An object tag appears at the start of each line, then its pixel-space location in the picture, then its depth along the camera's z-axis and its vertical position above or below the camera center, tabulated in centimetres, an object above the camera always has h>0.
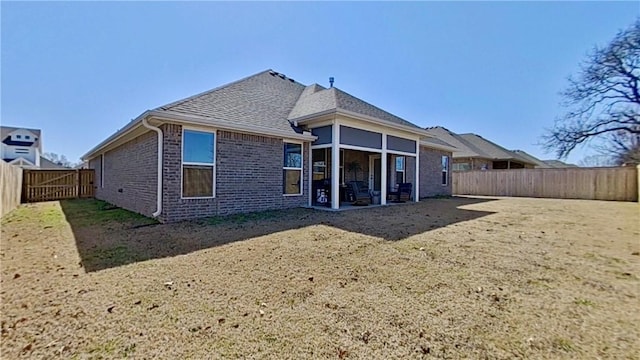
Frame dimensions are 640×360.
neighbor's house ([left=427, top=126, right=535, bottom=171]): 2450 +240
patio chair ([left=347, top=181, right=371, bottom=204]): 1203 -55
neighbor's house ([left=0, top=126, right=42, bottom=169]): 3672 +383
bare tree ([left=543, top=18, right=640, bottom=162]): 1762 +538
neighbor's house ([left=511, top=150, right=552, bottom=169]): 3152 +298
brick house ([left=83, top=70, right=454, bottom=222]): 808 +105
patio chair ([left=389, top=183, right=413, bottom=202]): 1383 -57
